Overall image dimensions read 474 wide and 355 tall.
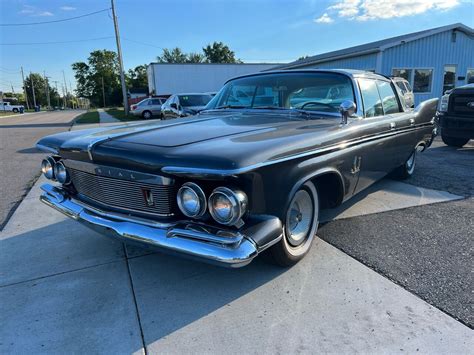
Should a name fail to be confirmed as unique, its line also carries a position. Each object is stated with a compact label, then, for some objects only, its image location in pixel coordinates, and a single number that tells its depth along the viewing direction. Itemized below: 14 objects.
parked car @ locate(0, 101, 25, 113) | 56.50
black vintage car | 2.14
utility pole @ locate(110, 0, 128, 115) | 24.72
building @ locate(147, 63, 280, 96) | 24.16
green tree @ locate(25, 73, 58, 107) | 100.00
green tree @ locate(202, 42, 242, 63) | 77.81
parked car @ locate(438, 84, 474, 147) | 7.86
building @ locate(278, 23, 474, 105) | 15.05
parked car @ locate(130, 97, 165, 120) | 22.61
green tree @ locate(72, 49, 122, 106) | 81.75
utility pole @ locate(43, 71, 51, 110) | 99.81
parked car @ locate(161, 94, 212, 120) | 13.04
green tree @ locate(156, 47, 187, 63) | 83.81
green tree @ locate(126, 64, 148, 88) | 76.94
